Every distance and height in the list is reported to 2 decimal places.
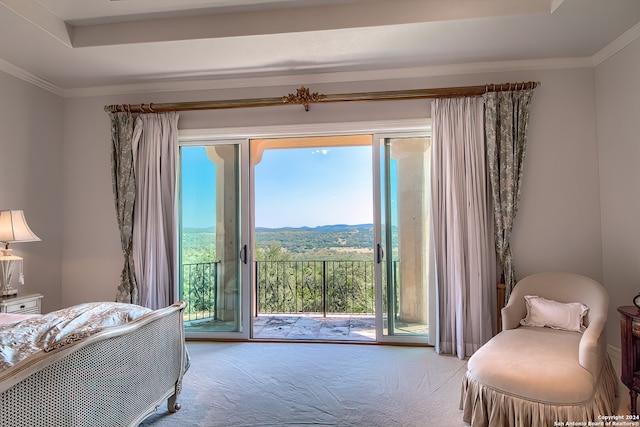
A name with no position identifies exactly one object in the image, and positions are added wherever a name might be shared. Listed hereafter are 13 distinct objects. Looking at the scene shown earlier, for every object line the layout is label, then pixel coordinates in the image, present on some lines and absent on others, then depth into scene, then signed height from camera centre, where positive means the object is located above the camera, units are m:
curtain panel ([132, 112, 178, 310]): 3.59 +0.18
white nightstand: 2.82 -0.67
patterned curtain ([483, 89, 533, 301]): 3.16 +0.62
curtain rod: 3.21 +1.29
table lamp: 2.84 -0.07
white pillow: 2.53 -0.73
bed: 1.30 -0.66
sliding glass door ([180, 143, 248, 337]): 3.82 -0.08
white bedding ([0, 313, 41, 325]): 2.11 -0.58
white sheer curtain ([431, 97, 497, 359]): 3.20 -0.07
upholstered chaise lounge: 1.83 -0.89
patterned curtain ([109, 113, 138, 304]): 3.61 +0.53
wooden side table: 2.17 -0.90
